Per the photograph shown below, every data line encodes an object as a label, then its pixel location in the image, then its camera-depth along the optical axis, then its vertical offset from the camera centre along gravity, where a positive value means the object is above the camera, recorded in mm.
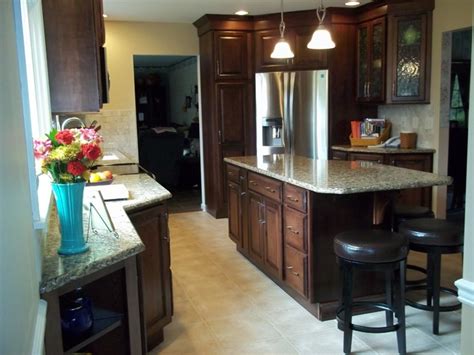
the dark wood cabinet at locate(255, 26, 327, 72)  5770 +691
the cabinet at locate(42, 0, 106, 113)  2766 +374
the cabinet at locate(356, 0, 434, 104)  4992 +592
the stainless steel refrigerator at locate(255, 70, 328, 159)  5781 -19
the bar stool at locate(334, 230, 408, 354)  2471 -791
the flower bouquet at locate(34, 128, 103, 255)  1646 -166
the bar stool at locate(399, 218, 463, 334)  2721 -773
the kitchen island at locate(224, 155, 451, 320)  2955 -684
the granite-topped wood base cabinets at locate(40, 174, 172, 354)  1633 -676
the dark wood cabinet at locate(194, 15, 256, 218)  5832 +239
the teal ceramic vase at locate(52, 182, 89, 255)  1702 -360
